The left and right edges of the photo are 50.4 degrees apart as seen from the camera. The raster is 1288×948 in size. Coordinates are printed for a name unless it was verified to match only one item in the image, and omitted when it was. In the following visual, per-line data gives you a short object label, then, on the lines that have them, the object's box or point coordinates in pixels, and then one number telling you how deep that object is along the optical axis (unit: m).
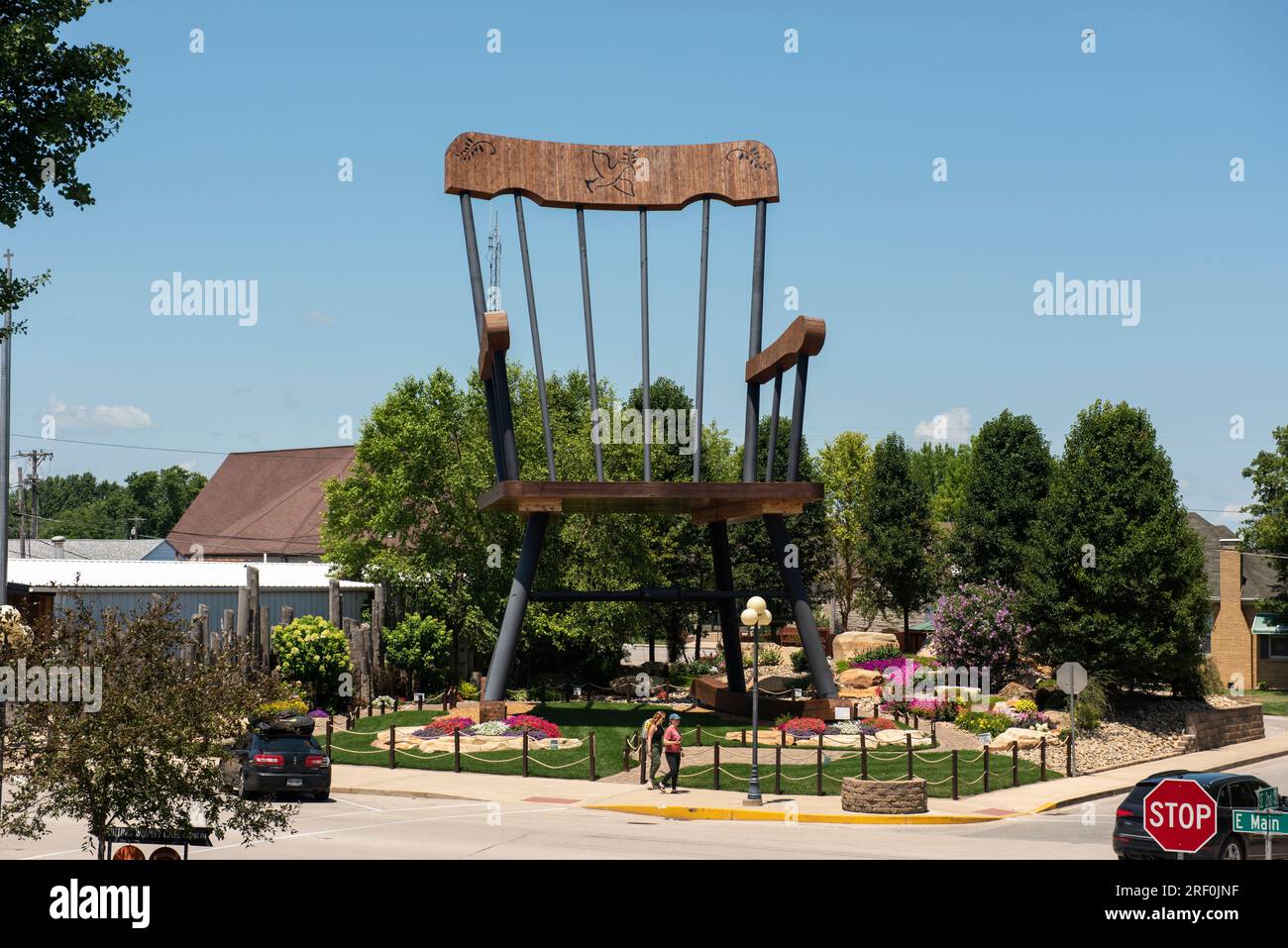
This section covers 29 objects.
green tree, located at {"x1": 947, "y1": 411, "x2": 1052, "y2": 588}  58.59
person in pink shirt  26.20
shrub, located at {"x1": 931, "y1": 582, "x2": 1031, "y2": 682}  43.69
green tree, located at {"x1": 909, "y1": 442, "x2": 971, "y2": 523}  89.56
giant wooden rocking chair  31.39
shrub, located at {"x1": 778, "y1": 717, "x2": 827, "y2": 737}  32.38
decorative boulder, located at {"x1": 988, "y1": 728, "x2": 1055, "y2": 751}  34.34
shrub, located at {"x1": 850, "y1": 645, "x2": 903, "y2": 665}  58.81
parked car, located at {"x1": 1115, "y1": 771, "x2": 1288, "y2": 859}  17.64
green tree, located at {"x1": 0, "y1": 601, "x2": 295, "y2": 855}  13.85
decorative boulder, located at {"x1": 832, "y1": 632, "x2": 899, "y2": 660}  62.25
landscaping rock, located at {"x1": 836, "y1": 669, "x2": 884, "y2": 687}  48.66
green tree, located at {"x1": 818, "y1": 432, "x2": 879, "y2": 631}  78.94
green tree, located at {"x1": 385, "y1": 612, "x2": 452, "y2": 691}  43.66
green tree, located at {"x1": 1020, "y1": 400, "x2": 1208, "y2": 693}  37.84
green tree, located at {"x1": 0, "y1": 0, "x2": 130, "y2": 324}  17.22
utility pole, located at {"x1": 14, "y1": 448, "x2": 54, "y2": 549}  90.26
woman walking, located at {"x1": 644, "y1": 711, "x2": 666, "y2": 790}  27.25
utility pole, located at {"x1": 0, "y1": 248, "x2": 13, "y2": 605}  30.30
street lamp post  24.73
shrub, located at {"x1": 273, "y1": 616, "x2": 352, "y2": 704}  38.72
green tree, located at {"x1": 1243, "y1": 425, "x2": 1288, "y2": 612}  62.78
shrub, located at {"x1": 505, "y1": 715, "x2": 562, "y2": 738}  31.97
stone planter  24.19
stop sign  13.63
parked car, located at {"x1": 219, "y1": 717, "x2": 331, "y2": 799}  24.42
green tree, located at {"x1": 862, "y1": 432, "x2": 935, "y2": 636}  67.38
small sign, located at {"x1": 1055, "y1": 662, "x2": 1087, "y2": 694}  30.84
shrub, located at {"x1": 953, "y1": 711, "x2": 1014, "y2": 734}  36.03
